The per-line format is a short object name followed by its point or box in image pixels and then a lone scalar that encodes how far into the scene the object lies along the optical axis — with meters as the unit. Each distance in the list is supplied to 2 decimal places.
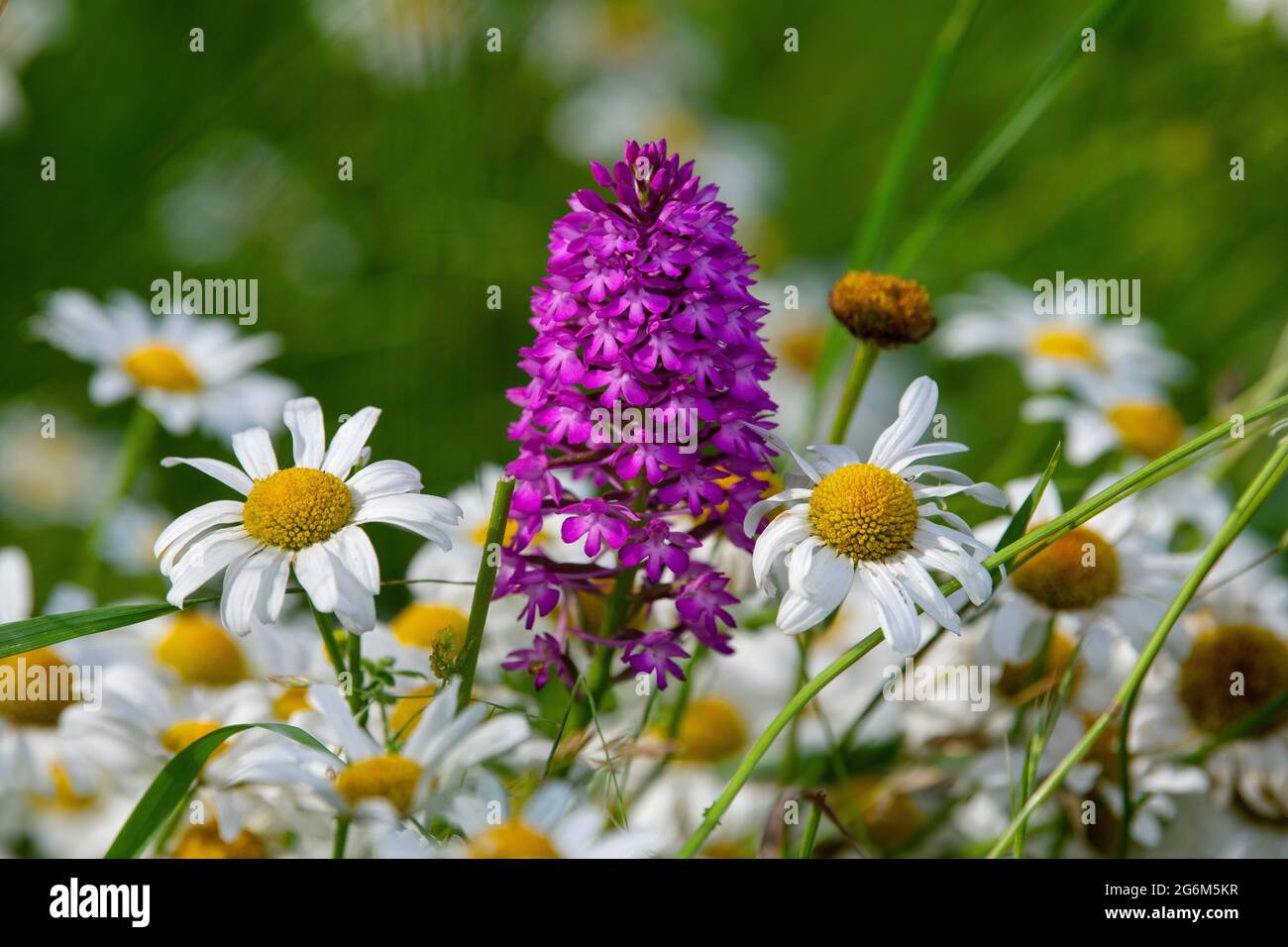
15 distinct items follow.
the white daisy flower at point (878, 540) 0.31
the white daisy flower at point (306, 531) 0.30
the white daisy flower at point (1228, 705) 0.38
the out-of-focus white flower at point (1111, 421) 0.47
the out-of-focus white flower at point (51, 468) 0.67
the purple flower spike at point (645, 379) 0.30
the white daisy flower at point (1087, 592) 0.37
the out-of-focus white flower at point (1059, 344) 0.52
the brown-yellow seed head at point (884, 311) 0.34
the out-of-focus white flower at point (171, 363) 0.45
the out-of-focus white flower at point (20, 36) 0.63
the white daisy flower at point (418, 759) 0.30
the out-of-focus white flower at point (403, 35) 0.50
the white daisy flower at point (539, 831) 0.30
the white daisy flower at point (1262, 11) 0.55
